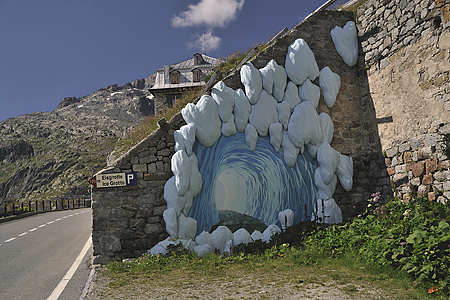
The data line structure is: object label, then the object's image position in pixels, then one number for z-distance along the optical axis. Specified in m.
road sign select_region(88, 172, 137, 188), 6.32
